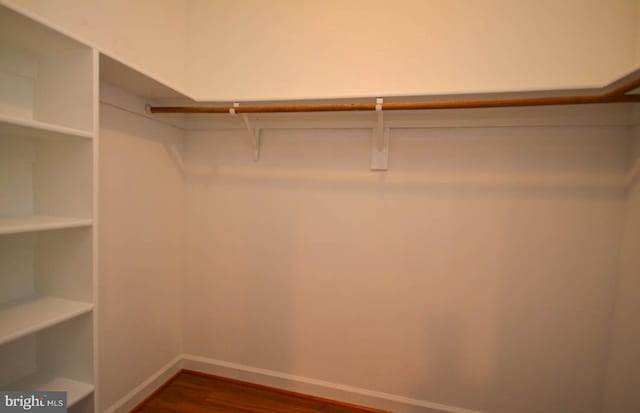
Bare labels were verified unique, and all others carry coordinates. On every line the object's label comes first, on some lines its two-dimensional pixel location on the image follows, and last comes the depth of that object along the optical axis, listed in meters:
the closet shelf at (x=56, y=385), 1.10
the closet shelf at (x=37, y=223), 0.89
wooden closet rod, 1.21
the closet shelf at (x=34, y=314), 0.93
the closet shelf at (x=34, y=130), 0.87
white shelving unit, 1.09
